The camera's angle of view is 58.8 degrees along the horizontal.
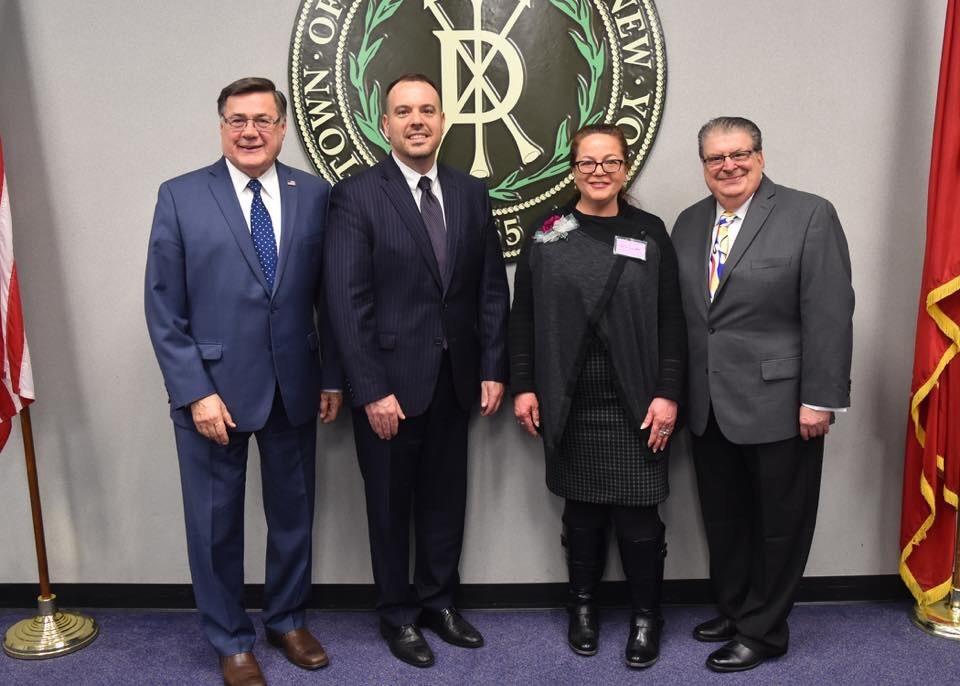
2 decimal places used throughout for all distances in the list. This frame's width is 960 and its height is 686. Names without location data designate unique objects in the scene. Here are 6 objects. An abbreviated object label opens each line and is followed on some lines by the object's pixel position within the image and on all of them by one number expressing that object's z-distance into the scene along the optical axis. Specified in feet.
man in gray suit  7.61
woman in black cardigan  7.82
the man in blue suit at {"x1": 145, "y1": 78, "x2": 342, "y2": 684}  7.53
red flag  8.38
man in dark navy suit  7.85
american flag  8.44
